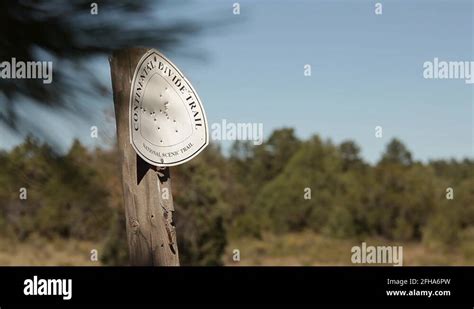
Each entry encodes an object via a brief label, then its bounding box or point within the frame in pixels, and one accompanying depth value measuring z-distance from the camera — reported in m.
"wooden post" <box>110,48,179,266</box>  4.79
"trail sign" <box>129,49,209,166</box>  4.77
